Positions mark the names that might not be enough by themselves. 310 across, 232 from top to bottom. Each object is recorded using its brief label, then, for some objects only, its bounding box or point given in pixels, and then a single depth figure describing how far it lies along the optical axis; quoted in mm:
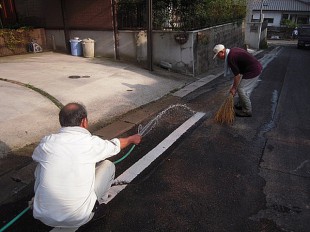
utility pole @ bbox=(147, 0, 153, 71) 10141
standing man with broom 6055
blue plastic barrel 12016
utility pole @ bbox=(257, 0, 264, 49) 23547
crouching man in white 2518
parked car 26984
